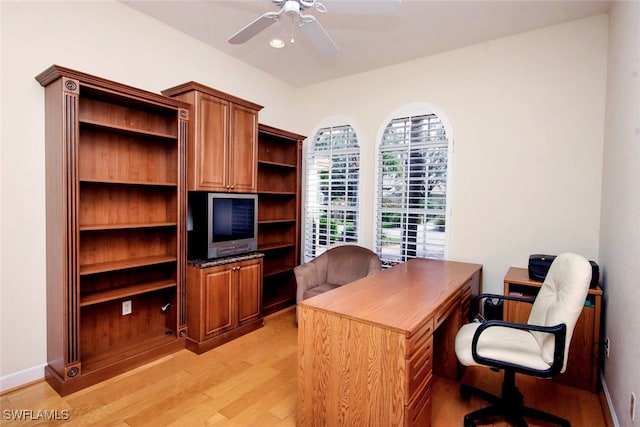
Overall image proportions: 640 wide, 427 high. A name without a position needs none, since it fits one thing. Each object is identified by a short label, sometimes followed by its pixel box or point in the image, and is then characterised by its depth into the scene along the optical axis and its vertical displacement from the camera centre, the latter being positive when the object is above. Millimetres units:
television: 3076 -210
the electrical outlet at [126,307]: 2991 -966
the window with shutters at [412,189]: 3621 +188
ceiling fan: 1999 +1213
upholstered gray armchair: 3523 -729
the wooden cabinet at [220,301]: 2998 -946
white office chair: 1768 -843
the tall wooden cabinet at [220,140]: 2982 +611
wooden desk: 1629 -801
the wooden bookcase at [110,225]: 2334 -191
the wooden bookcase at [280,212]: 4270 -111
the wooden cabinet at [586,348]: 2453 -1062
